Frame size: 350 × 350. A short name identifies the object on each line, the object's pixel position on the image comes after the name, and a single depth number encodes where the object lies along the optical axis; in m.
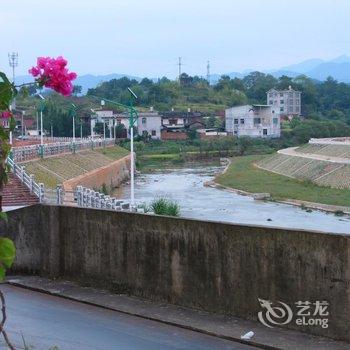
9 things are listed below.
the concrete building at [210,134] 118.12
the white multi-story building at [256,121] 120.52
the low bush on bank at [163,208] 27.79
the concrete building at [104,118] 104.81
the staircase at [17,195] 27.34
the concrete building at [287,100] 155.50
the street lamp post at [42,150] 49.82
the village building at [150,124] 111.06
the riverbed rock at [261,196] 52.72
